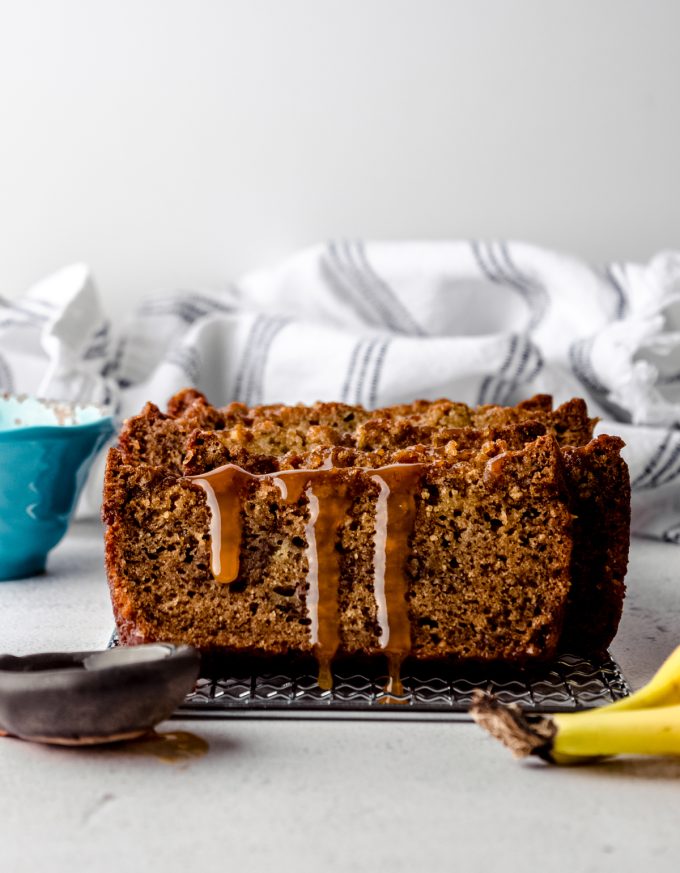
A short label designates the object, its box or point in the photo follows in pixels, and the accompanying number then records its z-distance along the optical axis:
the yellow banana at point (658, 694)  0.47
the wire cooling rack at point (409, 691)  0.49
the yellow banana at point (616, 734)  0.46
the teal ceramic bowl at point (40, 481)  0.61
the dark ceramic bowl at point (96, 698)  0.46
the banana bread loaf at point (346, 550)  0.51
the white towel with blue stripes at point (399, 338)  0.71
